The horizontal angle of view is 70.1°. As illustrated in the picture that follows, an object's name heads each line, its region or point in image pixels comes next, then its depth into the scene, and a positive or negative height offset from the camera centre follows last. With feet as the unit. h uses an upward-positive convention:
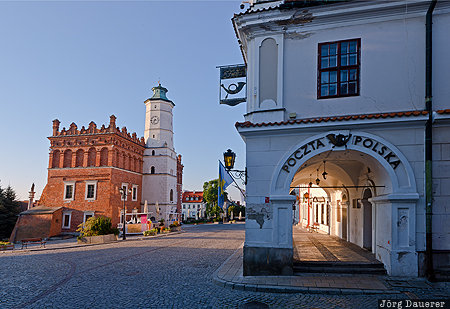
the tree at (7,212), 111.24 -11.75
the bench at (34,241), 69.41 -13.49
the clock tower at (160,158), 141.90 +11.59
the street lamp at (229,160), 36.76 +2.98
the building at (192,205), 325.36 -20.63
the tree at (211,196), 203.92 -6.70
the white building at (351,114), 28.89 +7.45
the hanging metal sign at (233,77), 39.91 +13.74
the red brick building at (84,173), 113.91 +2.88
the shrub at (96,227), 76.43 -11.08
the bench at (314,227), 78.64 -9.53
